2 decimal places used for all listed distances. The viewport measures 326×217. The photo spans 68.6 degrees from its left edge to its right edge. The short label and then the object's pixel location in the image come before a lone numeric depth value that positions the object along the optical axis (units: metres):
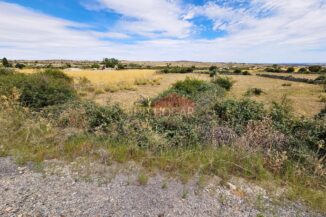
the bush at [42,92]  9.65
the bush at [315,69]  49.95
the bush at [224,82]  23.11
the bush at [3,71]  17.05
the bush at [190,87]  15.06
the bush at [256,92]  19.91
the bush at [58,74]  20.22
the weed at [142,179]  3.52
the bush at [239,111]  6.29
